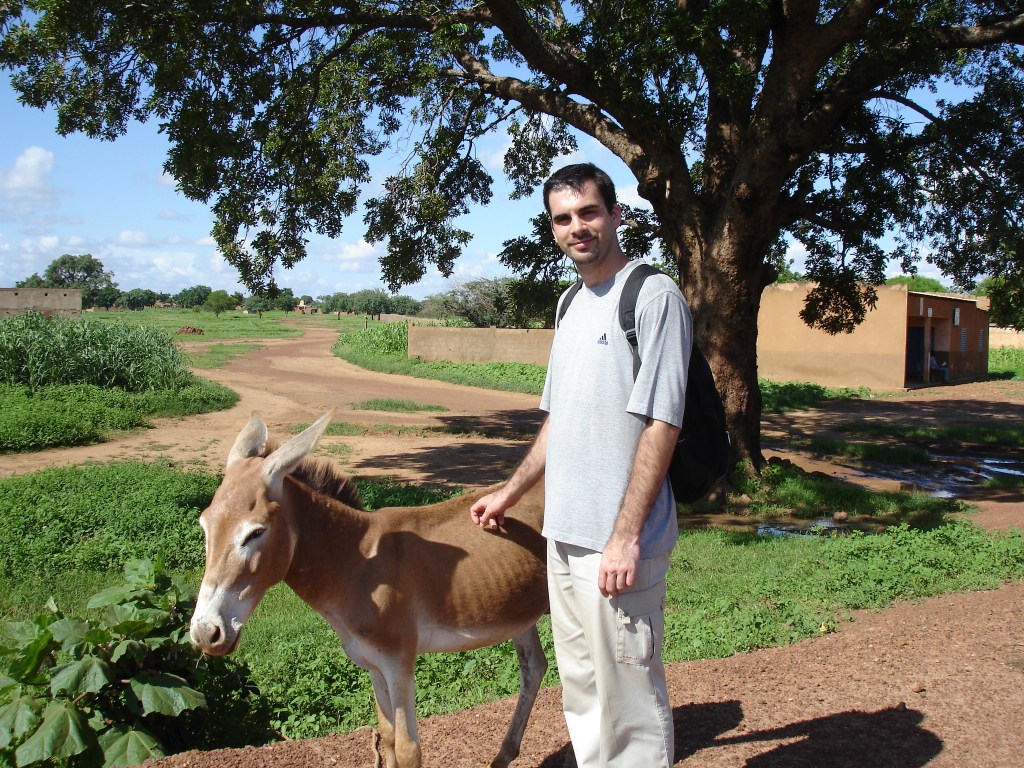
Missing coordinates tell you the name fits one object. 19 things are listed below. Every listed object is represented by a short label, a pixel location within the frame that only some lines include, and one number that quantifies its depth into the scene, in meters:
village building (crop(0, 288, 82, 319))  25.38
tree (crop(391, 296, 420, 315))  116.19
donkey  2.75
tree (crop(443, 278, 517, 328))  38.28
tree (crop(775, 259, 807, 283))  42.14
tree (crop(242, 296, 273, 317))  103.88
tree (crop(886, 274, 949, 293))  58.22
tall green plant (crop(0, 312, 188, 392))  17.50
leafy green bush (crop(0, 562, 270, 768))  3.16
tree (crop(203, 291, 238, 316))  89.94
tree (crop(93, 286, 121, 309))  97.56
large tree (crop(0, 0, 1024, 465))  10.15
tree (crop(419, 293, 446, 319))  48.36
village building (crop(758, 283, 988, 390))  26.95
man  2.53
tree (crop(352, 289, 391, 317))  118.38
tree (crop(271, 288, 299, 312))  113.90
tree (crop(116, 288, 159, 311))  107.32
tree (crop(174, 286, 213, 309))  122.58
